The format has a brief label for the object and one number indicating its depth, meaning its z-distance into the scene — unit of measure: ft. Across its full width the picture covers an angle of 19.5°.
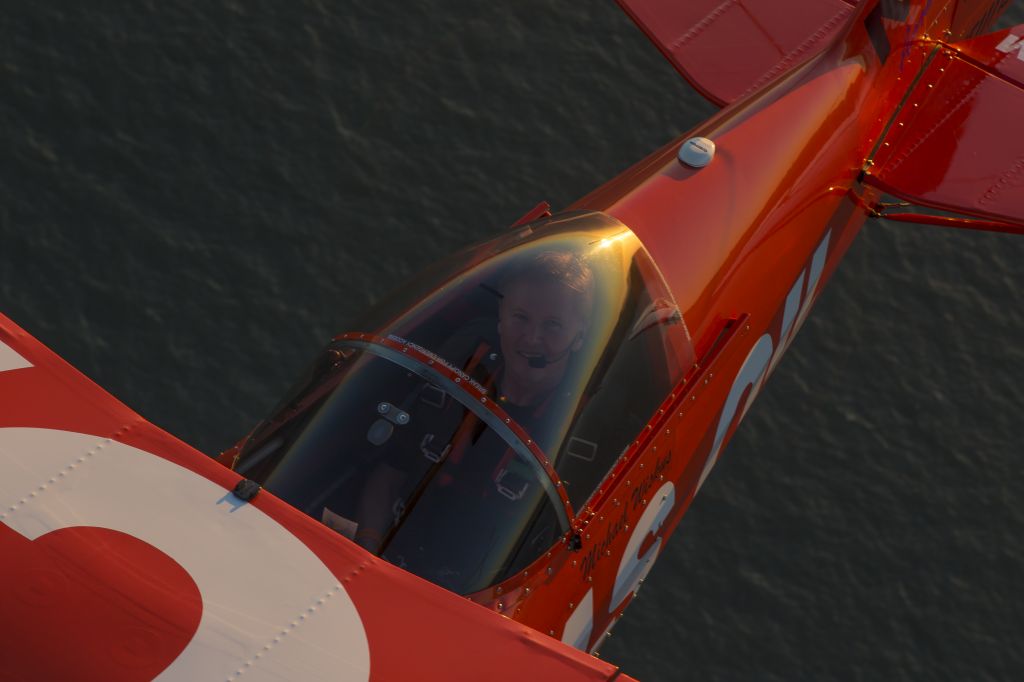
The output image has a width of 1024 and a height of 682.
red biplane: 44.09
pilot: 53.72
